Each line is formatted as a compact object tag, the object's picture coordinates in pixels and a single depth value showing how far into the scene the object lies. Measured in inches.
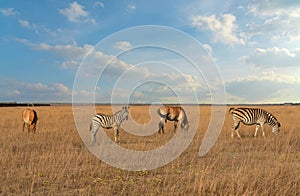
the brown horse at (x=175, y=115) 713.0
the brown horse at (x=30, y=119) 613.4
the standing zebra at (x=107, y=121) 505.4
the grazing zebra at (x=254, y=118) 600.1
